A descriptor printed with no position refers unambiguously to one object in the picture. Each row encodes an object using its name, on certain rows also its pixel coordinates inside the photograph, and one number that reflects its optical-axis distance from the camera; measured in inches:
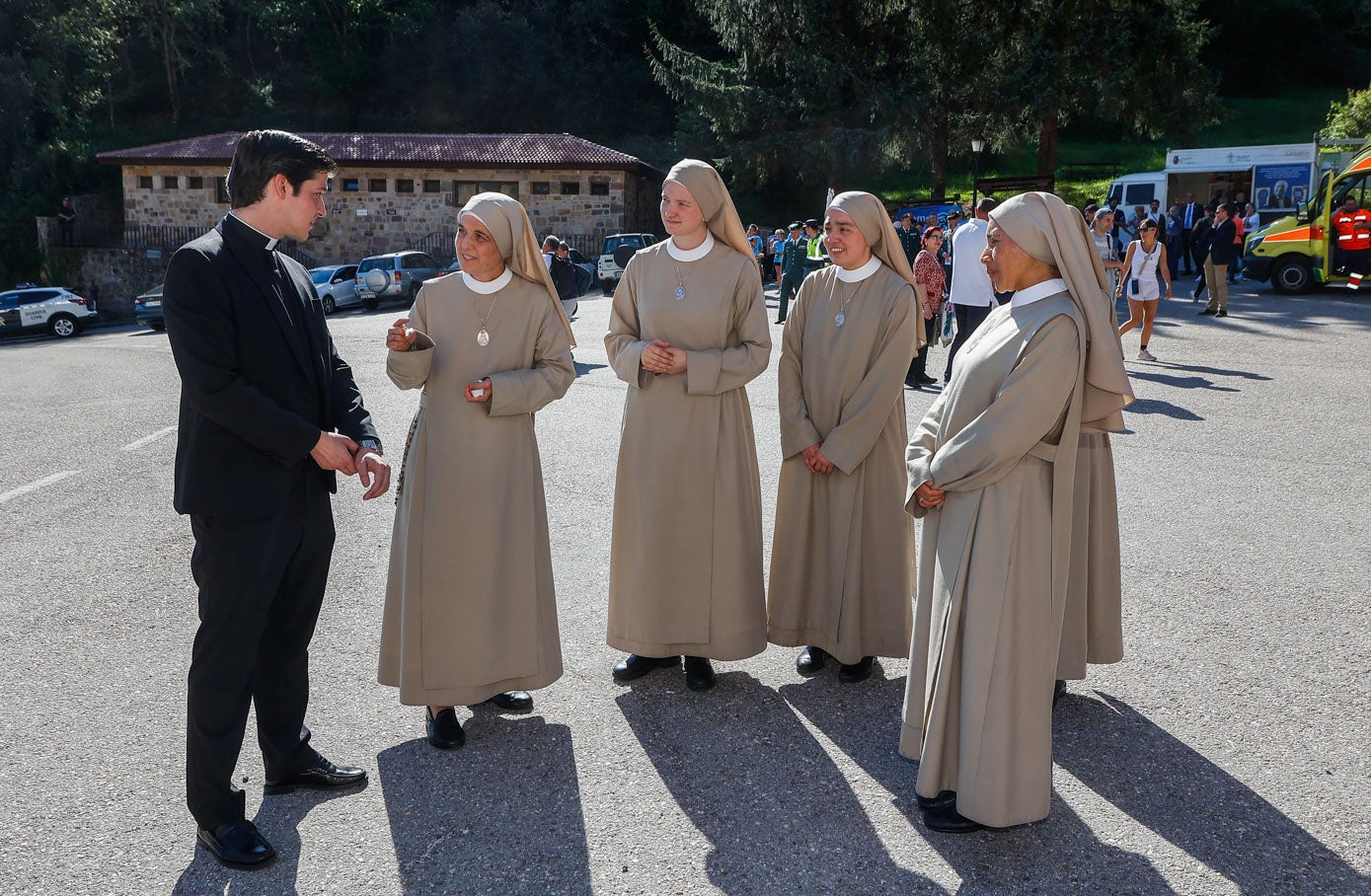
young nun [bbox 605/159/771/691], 184.2
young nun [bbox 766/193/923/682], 186.1
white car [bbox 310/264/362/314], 1246.3
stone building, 1636.3
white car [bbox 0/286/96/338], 1220.5
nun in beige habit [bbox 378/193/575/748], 164.6
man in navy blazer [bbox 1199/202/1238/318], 729.0
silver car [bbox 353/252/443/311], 1174.3
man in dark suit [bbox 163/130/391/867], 126.2
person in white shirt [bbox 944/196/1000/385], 425.7
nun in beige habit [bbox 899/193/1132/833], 130.2
